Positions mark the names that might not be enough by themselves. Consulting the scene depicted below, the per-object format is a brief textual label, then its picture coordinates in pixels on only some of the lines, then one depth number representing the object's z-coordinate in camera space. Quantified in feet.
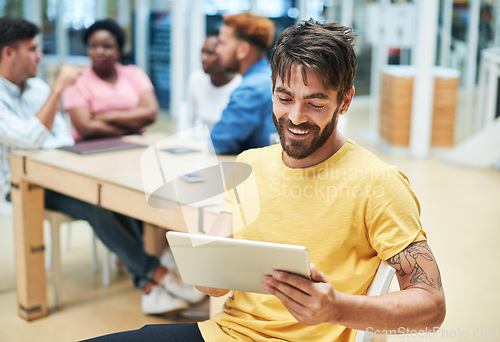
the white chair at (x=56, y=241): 8.74
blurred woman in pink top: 10.58
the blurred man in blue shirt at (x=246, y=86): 8.04
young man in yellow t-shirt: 3.72
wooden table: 6.88
